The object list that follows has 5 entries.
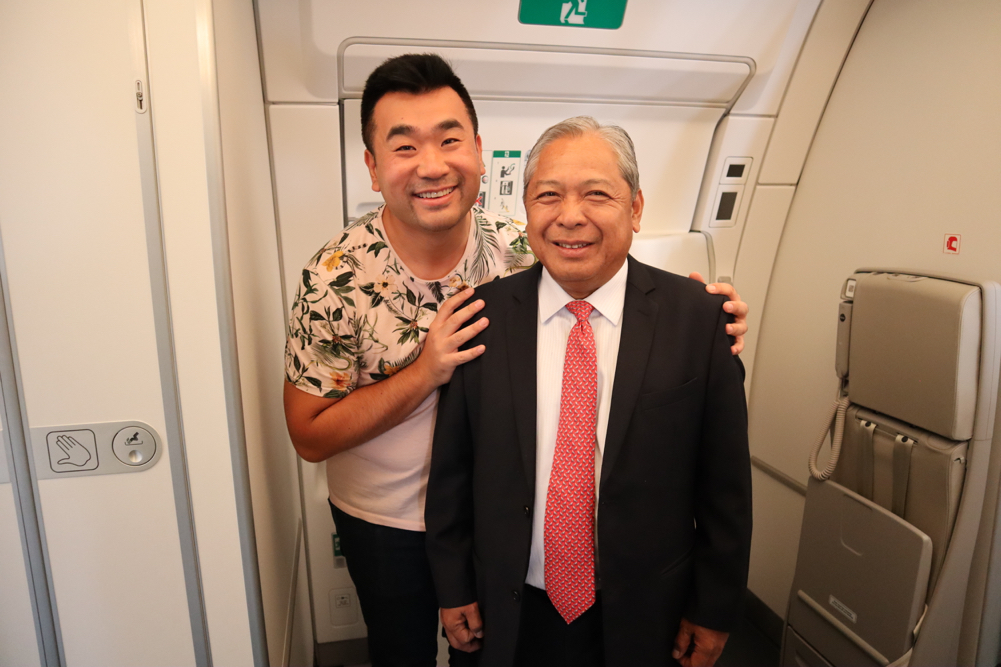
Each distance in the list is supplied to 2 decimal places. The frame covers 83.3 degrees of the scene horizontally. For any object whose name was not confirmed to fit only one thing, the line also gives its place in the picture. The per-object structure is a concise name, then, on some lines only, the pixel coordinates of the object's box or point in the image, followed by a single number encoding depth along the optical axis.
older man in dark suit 1.31
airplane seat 1.69
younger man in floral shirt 1.42
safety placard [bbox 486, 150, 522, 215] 2.21
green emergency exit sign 1.85
